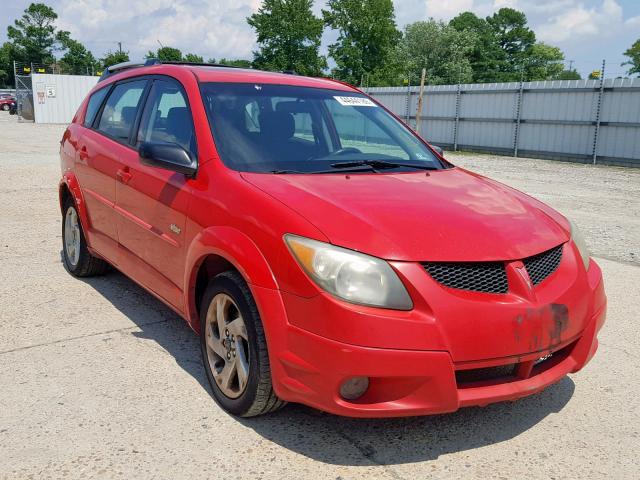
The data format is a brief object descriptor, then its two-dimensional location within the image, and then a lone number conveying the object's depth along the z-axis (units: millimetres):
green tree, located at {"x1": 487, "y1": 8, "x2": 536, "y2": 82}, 93438
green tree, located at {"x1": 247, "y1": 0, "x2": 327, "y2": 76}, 65438
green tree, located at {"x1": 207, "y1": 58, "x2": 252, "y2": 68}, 66906
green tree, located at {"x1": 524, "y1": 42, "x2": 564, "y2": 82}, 92500
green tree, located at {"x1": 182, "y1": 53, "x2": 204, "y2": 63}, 82812
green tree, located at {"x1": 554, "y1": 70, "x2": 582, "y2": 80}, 95688
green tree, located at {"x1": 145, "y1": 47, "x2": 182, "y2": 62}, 87125
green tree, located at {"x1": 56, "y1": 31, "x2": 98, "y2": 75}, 96812
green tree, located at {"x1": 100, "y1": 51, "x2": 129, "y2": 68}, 85562
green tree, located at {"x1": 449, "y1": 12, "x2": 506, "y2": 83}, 80750
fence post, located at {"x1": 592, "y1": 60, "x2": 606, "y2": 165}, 18469
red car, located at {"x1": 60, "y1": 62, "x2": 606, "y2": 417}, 2465
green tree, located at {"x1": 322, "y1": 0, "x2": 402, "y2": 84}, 68562
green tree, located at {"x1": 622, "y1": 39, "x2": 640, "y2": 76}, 83844
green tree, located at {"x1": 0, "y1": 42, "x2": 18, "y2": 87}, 94438
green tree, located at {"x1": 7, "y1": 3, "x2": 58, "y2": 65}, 94312
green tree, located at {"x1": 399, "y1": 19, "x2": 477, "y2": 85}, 68312
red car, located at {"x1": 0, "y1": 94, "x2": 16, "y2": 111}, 51288
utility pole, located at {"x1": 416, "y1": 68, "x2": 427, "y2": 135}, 22616
